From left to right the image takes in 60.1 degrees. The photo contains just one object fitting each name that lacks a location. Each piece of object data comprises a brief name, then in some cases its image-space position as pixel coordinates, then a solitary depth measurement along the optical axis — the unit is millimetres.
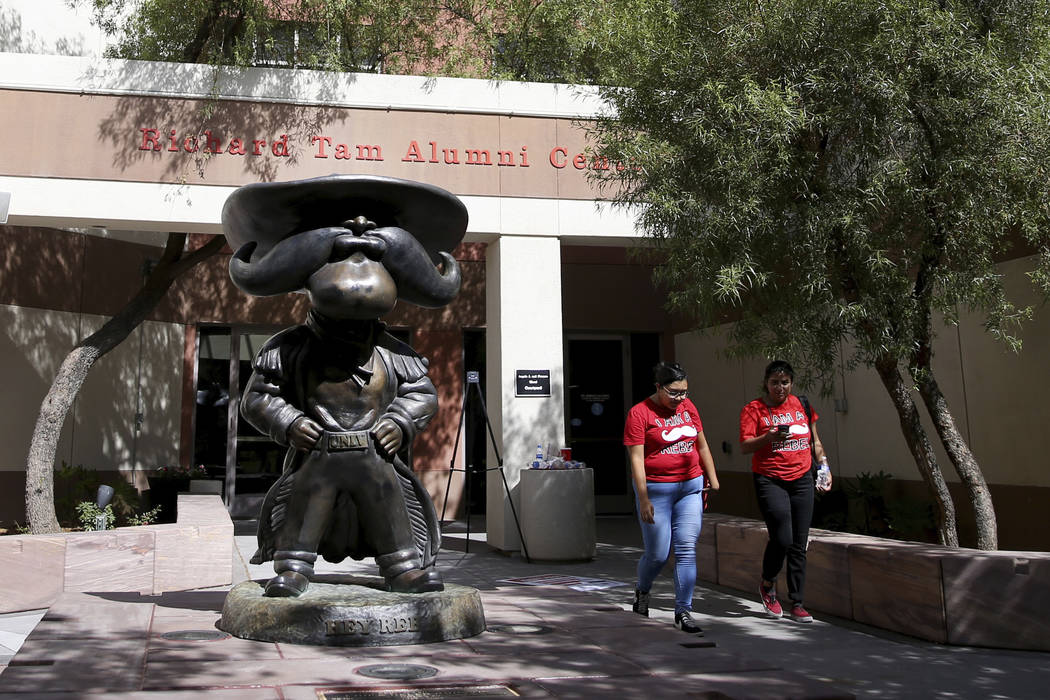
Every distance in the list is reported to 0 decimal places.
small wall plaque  9859
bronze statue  4684
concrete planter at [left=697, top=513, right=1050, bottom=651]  5383
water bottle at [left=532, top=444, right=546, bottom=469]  9602
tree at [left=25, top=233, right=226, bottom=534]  8781
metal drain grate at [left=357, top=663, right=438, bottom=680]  3646
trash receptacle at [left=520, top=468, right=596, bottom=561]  9383
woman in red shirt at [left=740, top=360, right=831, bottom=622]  5941
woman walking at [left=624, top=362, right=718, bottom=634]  5438
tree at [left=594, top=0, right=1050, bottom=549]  6113
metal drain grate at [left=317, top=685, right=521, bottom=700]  3361
